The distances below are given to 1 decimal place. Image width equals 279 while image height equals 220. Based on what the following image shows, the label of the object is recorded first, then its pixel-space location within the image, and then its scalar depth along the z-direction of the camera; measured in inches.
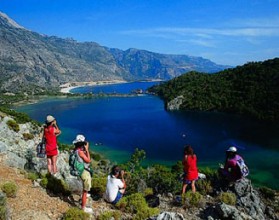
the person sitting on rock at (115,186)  316.3
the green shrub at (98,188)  375.3
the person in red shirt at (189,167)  359.9
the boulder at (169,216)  268.3
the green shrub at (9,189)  301.5
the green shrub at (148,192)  423.3
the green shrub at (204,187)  402.4
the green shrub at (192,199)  354.3
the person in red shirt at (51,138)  340.6
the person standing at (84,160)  294.5
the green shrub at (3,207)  252.4
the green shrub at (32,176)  363.0
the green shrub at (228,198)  362.2
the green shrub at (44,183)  341.5
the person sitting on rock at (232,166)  373.4
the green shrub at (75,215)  277.5
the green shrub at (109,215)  295.2
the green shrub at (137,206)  308.7
